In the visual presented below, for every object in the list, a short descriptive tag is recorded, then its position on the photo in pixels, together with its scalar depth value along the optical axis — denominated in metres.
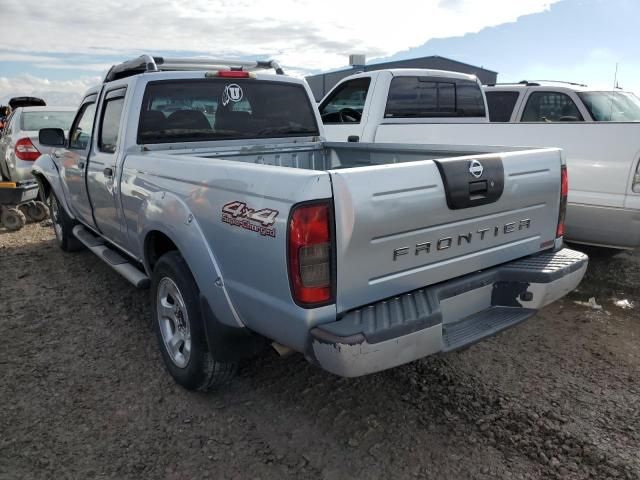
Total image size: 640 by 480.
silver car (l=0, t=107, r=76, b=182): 8.42
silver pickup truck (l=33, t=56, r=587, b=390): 2.12
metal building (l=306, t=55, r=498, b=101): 27.67
